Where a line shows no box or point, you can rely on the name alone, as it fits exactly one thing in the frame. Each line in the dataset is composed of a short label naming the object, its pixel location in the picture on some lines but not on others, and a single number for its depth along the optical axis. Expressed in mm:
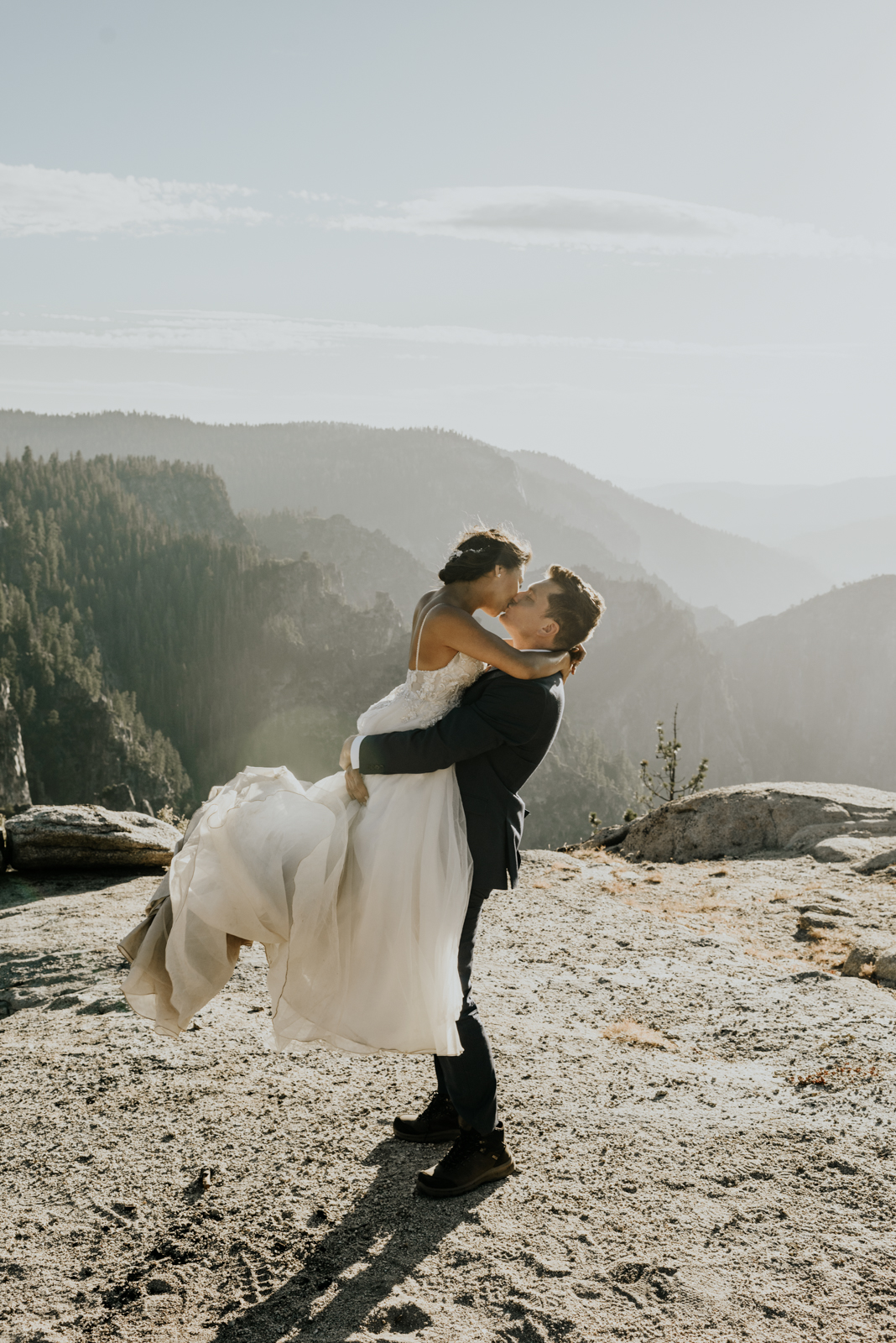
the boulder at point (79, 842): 10289
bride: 3449
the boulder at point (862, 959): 7121
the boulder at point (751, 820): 12688
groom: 3426
